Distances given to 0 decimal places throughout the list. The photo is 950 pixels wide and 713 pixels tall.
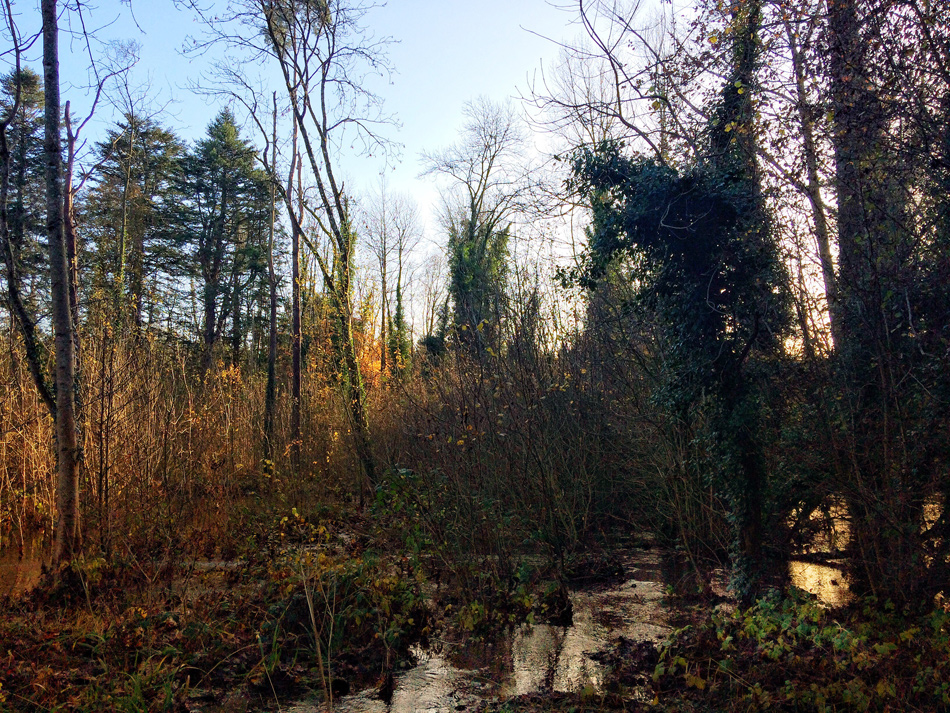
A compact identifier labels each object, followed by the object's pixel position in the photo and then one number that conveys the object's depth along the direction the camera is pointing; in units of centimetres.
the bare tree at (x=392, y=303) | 2842
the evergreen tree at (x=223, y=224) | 3067
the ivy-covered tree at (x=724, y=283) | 739
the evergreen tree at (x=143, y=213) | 2353
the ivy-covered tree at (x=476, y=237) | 2672
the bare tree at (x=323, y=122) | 1354
